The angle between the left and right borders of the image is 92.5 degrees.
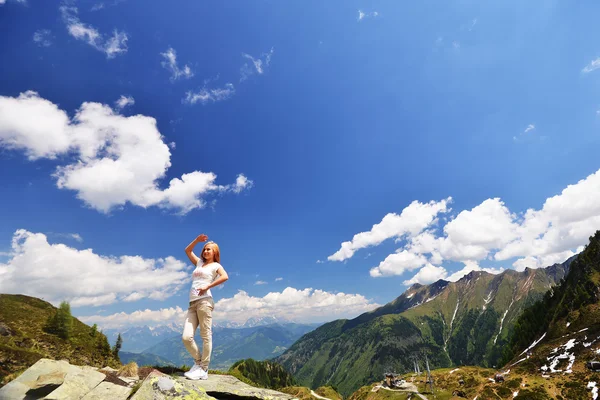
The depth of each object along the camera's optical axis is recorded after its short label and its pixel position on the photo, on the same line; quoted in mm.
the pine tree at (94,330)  51688
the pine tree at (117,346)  45712
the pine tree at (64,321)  47812
